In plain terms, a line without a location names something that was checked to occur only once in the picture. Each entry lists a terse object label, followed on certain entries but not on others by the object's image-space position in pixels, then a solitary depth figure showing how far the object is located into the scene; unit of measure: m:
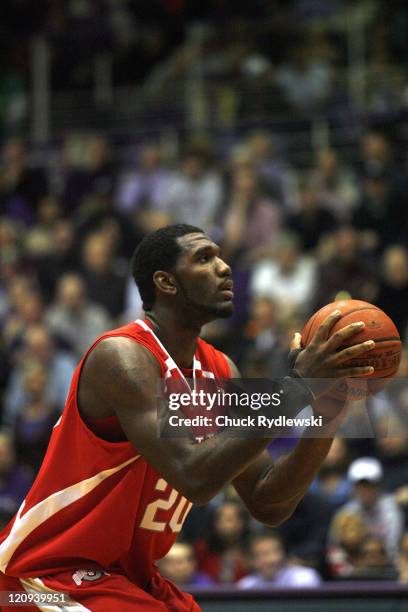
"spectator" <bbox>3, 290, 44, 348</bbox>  21.78
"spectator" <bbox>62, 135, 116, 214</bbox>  25.12
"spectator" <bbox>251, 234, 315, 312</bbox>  19.89
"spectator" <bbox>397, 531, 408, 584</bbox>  13.89
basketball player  8.27
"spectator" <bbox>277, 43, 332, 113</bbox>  25.28
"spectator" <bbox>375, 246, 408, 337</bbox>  18.16
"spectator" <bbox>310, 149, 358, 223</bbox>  21.37
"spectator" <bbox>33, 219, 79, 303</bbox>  23.02
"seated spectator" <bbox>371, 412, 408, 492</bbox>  16.33
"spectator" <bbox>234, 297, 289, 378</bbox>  17.62
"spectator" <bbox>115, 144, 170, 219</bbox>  24.08
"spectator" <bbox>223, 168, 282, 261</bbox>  21.52
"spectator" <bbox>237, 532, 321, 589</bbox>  14.73
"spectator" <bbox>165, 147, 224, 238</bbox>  22.80
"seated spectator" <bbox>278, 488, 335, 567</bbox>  15.78
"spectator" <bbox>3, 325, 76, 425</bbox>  20.12
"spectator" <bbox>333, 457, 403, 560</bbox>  15.39
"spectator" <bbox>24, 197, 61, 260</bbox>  24.05
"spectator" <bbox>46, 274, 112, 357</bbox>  21.33
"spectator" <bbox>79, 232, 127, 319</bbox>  21.73
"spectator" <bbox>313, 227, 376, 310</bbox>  18.94
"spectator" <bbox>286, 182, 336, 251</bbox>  21.02
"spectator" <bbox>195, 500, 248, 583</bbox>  15.79
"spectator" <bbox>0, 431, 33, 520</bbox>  17.78
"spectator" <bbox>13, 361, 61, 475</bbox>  18.89
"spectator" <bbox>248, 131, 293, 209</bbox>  22.28
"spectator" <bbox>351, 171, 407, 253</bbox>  20.06
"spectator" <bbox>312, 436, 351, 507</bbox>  16.30
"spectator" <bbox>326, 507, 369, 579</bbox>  14.79
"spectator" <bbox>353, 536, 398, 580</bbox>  14.10
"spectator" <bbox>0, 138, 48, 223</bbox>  26.30
